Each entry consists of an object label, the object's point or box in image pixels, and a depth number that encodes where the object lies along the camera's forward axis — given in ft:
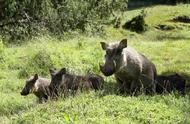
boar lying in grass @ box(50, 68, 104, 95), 36.83
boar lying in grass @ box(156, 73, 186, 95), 36.58
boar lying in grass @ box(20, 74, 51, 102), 36.70
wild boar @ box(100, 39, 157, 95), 32.65
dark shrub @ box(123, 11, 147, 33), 110.11
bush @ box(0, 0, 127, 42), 81.92
